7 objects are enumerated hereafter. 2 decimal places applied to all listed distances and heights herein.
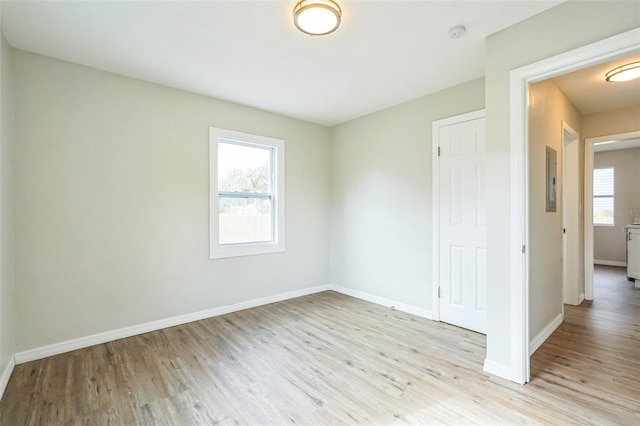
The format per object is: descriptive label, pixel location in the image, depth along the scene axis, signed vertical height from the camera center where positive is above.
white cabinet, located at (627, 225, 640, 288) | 4.74 -0.67
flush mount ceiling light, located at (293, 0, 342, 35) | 1.90 +1.32
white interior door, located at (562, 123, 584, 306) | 3.91 -0.14
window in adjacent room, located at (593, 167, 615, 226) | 6.58 +0.35
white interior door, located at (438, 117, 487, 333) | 3.07 -0.13
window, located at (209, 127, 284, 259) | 3.64 +0.25
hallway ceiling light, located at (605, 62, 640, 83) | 2.66 +1.30
